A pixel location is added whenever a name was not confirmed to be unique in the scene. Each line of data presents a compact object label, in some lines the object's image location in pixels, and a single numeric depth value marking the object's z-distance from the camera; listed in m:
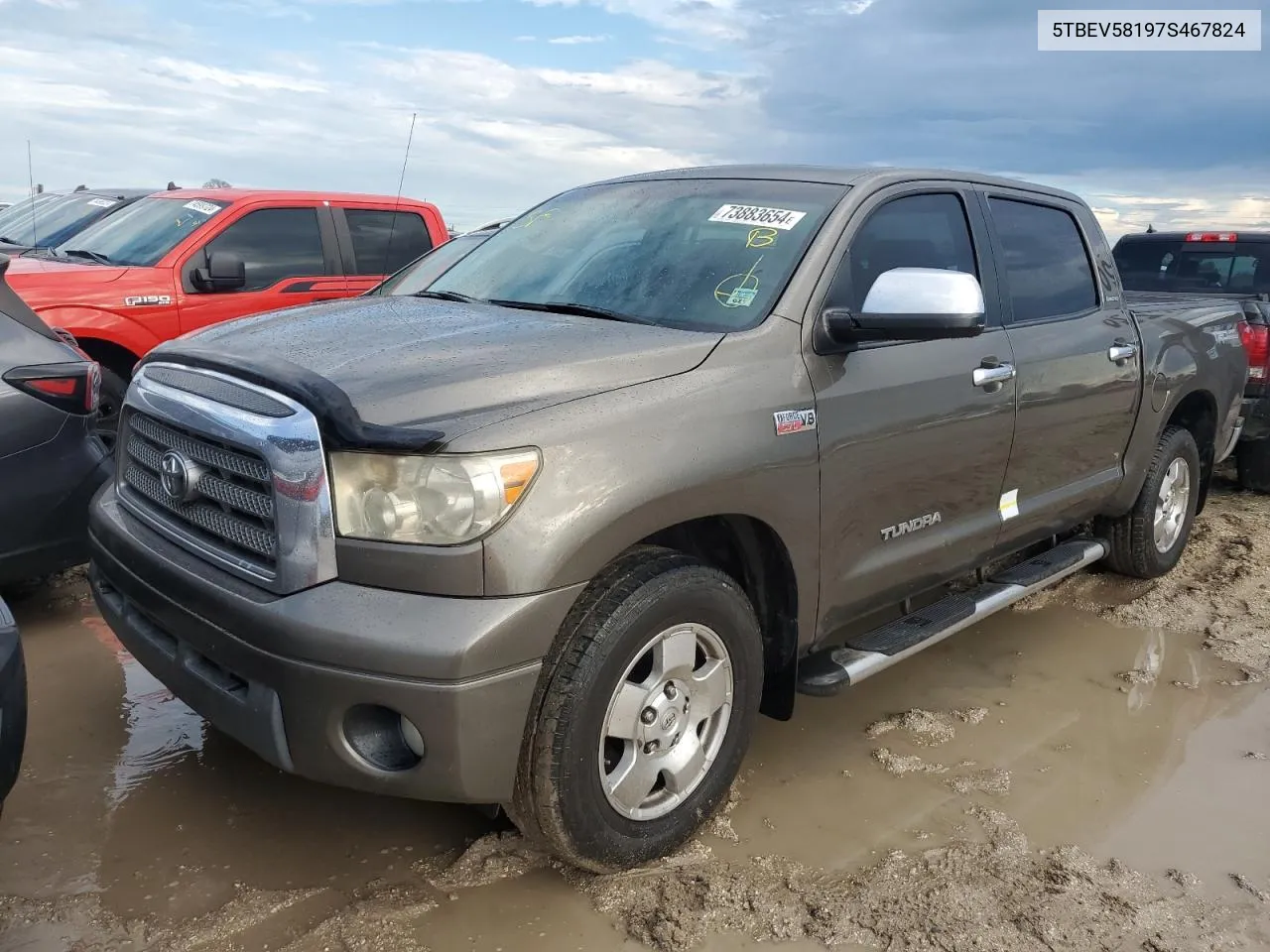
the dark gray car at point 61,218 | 8.41
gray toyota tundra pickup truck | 2.27
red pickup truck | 6.55
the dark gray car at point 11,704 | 2.30
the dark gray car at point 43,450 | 3.85
